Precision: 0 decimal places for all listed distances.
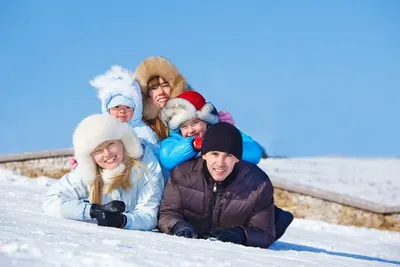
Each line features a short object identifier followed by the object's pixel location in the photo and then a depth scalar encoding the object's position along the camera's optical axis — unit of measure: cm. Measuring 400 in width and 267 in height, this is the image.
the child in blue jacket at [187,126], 952
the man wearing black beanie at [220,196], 886
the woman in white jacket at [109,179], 912
